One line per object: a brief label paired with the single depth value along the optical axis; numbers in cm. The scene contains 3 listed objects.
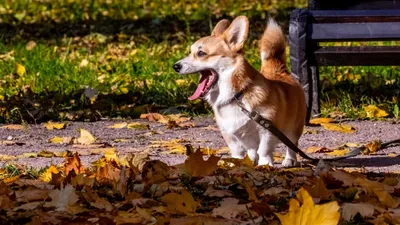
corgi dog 822
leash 810
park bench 1066
